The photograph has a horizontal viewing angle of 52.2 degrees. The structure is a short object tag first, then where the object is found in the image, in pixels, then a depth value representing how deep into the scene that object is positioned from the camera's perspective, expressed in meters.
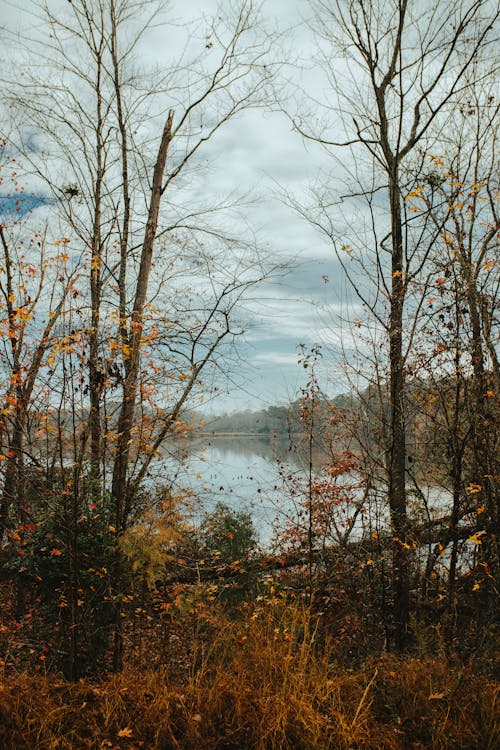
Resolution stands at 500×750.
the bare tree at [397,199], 6.09
